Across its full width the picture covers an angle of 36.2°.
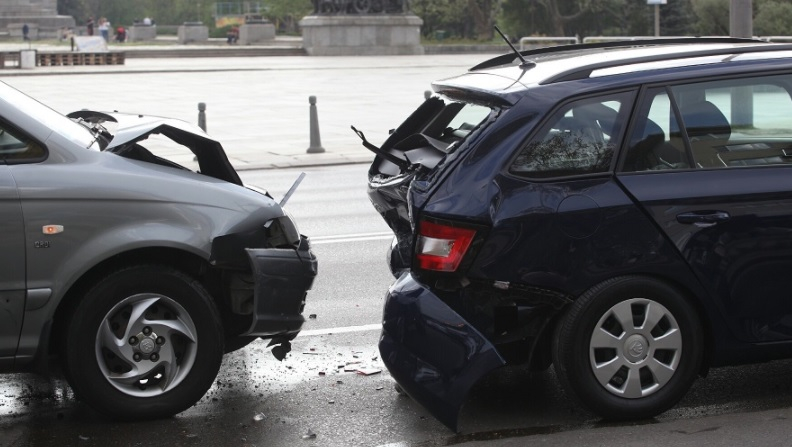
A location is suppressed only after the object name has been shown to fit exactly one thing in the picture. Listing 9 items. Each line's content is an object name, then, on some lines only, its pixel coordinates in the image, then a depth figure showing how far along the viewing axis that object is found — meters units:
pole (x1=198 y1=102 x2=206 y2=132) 18.98
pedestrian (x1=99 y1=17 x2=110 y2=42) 77.88
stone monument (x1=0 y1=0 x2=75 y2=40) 82.88
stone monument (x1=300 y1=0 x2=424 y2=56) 59.47
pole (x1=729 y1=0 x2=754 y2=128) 16.39
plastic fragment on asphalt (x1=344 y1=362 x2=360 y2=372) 6.54
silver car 5.29
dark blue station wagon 5.25
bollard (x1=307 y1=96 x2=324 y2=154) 19.41
